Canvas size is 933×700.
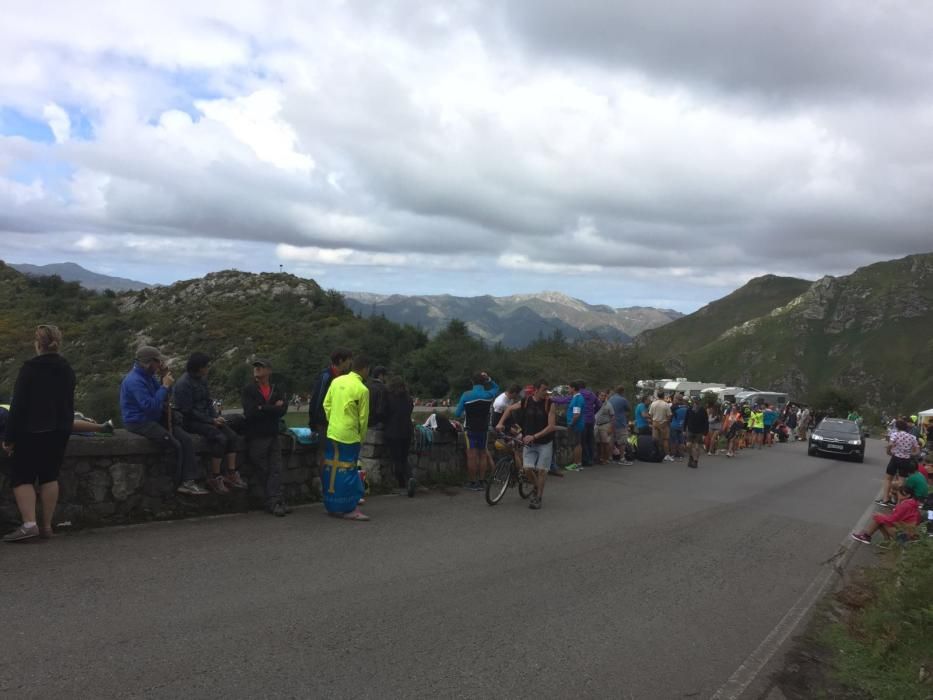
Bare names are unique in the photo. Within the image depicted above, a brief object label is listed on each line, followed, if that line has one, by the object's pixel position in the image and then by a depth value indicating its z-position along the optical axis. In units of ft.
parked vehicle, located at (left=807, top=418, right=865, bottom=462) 81.35
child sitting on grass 30.30
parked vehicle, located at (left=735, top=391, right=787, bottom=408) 263.74
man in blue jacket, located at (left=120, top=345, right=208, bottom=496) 23.75
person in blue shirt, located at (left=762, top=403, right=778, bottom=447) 94.12
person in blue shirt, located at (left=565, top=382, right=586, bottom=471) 50.89
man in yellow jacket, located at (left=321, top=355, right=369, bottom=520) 26.61
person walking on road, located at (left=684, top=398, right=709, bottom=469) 58.85
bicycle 32.83
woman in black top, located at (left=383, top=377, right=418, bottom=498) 33.24
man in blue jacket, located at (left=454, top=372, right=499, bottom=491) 37.04
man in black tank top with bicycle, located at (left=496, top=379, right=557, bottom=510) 33.06
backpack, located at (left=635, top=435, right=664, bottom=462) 59.57
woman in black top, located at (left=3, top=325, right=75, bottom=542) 19.45
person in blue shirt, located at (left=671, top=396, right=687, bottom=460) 66.82
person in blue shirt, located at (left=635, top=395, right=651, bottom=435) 61.62
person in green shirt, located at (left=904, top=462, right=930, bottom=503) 32.50
